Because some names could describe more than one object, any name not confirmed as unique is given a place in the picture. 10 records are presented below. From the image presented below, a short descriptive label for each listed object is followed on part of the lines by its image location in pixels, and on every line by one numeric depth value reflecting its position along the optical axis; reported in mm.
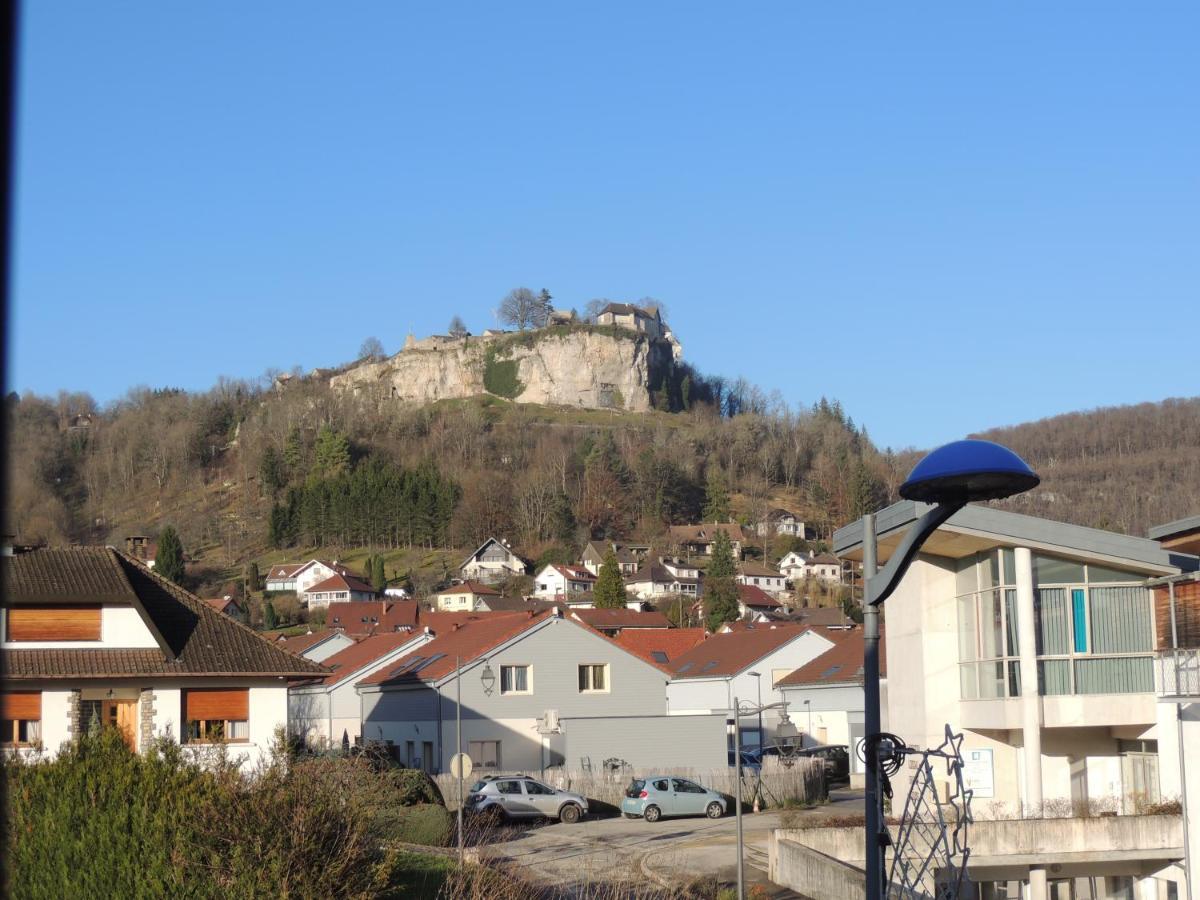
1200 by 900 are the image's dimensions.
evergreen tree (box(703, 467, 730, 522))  165250
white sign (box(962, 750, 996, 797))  27812
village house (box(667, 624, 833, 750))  59344
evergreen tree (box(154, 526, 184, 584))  125188
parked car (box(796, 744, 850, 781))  46812
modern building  26172
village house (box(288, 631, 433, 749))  55906
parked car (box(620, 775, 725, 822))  36656
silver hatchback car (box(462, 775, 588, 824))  35250
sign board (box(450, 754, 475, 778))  27500
